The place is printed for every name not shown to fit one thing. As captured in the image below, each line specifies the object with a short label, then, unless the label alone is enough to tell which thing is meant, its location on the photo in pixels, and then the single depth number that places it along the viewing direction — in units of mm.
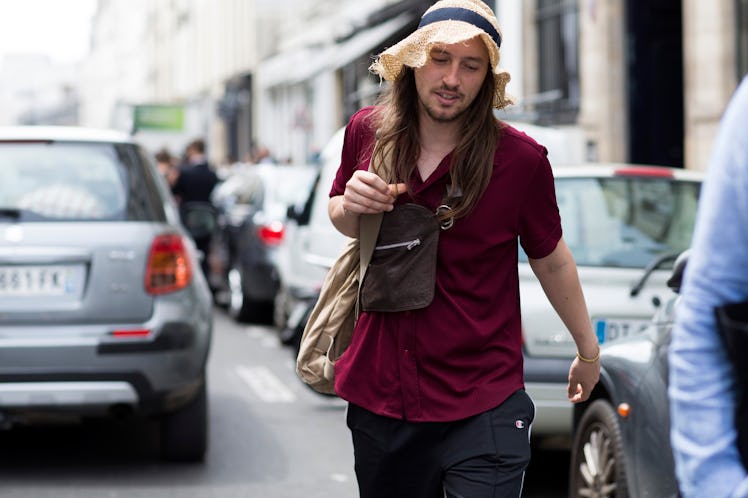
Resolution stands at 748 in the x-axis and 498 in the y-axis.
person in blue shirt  2584
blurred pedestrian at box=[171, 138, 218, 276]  23544
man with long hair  4816
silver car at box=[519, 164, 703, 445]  8858
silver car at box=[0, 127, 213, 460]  9058
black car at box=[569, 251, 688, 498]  6414
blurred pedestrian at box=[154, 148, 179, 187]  23865
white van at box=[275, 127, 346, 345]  12977
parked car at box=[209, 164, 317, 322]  19139
